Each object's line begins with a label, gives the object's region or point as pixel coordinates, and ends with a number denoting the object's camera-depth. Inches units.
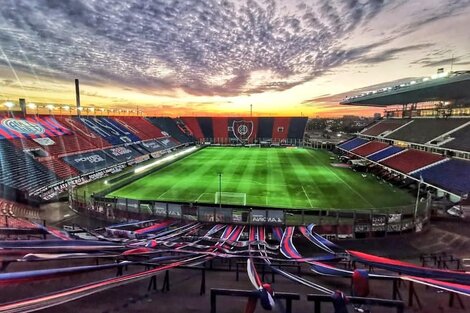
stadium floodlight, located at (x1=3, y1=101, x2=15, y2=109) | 1565.5
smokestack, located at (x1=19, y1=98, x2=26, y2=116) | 1773.3
